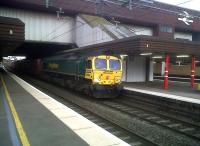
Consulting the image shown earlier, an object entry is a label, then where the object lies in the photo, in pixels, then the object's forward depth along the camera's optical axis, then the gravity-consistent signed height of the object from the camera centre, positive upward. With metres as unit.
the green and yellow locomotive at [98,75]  16.48 -0.61
